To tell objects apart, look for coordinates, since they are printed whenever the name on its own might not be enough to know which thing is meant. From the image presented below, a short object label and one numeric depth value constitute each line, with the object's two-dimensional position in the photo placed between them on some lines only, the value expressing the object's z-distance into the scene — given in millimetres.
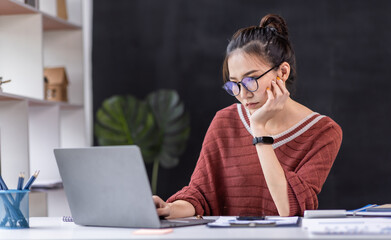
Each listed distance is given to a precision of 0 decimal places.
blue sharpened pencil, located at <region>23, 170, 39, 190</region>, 1557
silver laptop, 1372
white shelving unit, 2805
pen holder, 1524
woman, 1803
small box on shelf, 3562
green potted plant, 4230
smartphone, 1507
